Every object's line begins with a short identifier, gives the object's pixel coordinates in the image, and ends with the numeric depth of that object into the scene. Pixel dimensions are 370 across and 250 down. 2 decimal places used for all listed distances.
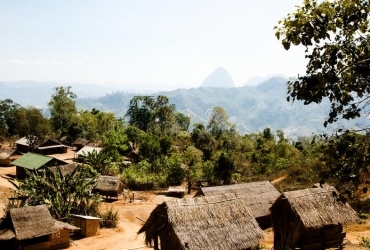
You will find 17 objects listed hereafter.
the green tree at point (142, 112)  74.75
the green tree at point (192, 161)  37.78
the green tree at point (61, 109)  65.06
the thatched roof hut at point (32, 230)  16.38
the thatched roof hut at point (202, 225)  12.75
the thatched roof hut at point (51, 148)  48.53
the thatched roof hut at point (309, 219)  14.19
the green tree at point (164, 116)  66.00
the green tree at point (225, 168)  33.34
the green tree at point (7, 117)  63.96
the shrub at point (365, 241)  14.72
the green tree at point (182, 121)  82.16
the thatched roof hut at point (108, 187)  29.16
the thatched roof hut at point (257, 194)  20.05
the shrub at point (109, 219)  22.11
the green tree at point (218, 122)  66.12
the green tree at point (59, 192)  20.58
